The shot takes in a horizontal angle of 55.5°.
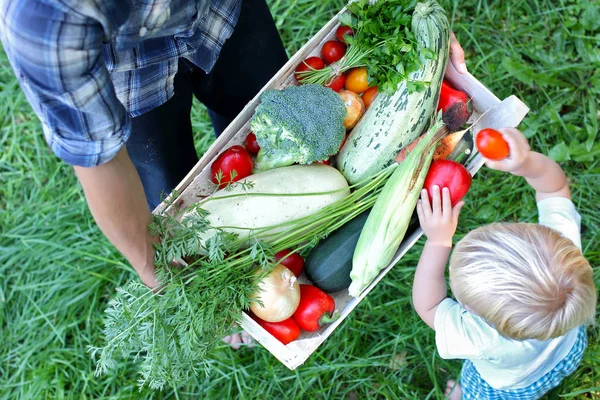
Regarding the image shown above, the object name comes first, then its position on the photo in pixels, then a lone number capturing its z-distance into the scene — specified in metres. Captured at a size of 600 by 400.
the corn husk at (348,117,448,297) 1.63
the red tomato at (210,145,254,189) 1.73
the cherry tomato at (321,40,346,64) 1.89
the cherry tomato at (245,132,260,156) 1.81
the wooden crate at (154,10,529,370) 1.63
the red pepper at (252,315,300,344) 1.64
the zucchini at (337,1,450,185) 1.71
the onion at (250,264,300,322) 1.57
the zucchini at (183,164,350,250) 1.66
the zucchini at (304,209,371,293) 1.72
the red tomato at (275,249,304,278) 1.73
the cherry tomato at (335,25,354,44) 1.88
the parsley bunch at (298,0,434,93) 1.73
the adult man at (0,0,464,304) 0.95
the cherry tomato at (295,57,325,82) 1.87
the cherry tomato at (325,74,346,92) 1.86
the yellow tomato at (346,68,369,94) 1.84
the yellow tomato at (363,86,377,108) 1.85
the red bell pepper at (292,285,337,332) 1.64
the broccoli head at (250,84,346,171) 1.66
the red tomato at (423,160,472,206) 1.64
